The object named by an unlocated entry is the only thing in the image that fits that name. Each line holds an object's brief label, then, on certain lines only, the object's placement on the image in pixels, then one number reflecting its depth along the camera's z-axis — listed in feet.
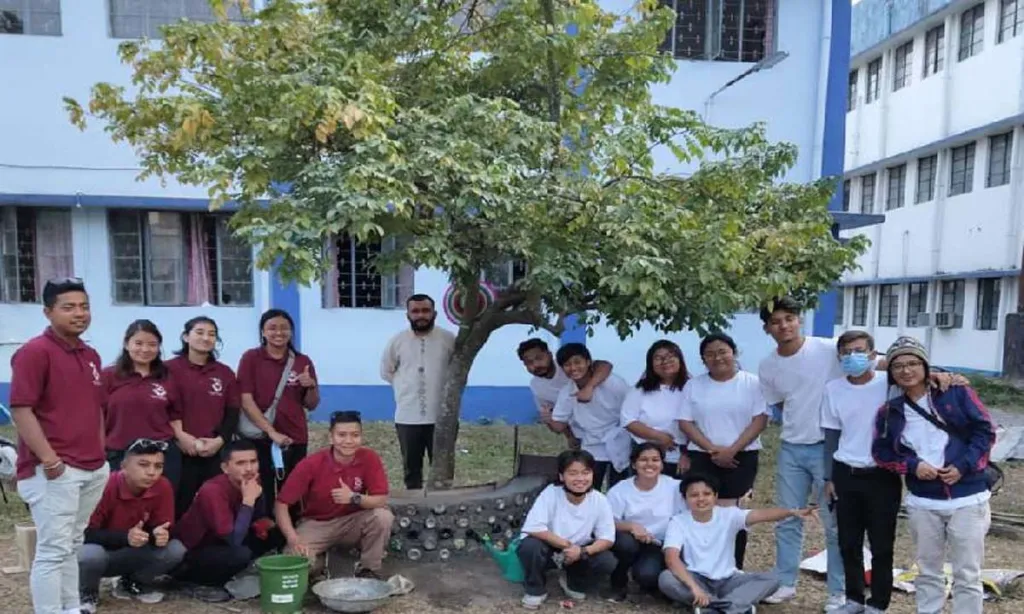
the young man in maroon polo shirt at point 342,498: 13.84
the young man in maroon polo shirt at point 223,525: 13.29
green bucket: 12.50
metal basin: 12.71
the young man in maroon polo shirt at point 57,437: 10.78
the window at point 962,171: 50.26
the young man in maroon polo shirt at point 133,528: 12.42
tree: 11.66
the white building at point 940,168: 46.68
